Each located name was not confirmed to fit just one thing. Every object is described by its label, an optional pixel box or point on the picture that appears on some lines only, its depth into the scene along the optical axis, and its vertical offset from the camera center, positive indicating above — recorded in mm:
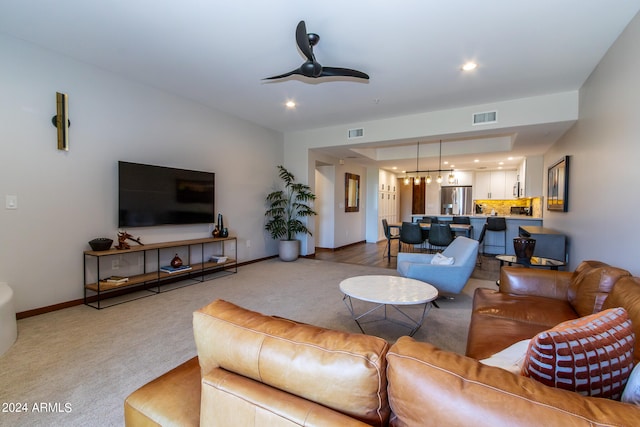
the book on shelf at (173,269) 3969 -934
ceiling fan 2402 +1348
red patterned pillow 842 -464
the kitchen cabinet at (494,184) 8797 +701
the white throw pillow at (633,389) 785 -510
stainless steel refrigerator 9397 +209
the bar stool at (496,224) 6488 -389
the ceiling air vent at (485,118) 4372 +1376
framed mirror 7873 +361
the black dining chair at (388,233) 6207 -609
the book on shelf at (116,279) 3405 -931
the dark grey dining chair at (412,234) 5824 -574
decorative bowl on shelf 3307 -486
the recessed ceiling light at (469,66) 3207 +1595
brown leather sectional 628 -449
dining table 6066 -460
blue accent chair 3176 -734
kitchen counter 6289 -253
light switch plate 2833 -10
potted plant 5891 -181
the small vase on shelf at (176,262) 4091 -847
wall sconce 3105 +894
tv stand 3375 -934
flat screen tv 3650 +105
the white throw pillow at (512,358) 1021 -592
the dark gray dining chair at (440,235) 5487 -564
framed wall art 4199 +346
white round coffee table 2377 -774
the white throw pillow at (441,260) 3303 -631
